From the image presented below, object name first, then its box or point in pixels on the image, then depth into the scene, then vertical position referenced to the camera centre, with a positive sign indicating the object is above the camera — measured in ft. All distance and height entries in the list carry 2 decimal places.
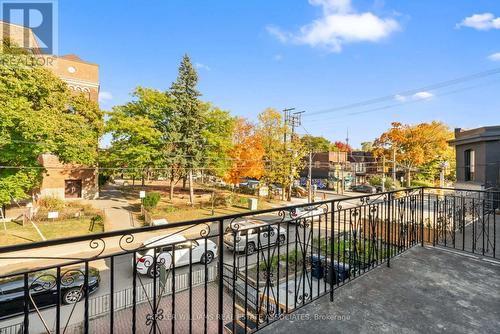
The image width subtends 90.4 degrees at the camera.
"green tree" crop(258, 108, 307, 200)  72.95 +6.07
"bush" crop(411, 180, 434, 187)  115.03 -6.06
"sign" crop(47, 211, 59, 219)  40.60 -7.48
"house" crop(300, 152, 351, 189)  121.80 +1.60
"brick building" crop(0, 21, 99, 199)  58.84 +24.27
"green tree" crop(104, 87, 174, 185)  58.80 +8.91
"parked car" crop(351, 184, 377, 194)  104.88 -8.27
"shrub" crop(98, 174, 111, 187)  83.18 -3.69
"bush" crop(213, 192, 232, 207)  65.77 -8.53
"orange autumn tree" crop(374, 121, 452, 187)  97.30 +10.99
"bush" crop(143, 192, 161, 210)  55.47 -7.20
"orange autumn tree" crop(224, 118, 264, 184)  67.82 +3.09
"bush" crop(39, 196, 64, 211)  53.28 -7.77
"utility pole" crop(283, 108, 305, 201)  75.41 +14.66
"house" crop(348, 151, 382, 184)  128.24 -0.30
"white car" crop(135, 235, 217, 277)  29.95 -10.84
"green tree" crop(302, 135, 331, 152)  185.05 +19.98
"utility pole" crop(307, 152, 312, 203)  73.97 -6.83
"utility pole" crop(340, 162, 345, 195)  102.58 -5.63
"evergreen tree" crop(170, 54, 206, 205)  65.17 +13.46
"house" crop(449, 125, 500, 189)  44.88 +2.30
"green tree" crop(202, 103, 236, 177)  66.54 +8.20
